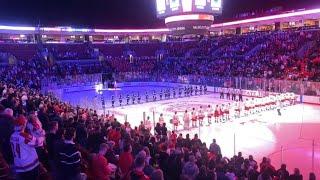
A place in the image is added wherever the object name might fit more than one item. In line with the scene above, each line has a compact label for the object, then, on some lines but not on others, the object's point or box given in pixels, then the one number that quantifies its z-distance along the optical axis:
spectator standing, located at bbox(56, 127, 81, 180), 4.20
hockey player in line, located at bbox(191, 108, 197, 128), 15.43
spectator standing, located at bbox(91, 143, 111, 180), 4.43
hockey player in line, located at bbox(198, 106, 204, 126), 15.65
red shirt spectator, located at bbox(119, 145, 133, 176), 4.94
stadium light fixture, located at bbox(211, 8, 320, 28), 31.73
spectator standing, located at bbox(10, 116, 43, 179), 4.31
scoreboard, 17.01
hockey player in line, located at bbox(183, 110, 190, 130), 15.07
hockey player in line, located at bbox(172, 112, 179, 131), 14.74
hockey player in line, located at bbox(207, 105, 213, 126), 16.11
